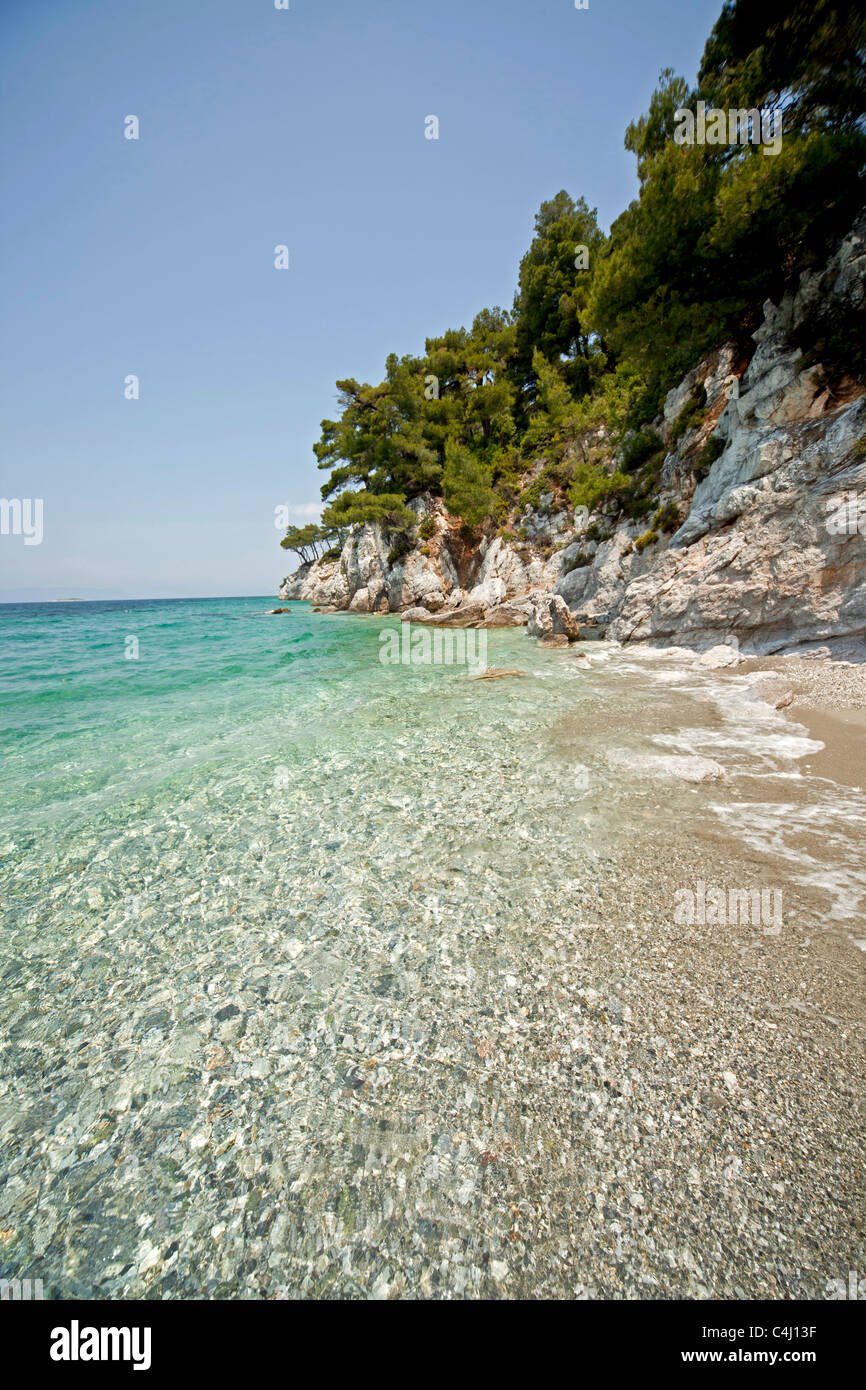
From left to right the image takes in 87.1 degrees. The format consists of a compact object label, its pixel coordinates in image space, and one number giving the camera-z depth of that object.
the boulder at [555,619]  23.70
